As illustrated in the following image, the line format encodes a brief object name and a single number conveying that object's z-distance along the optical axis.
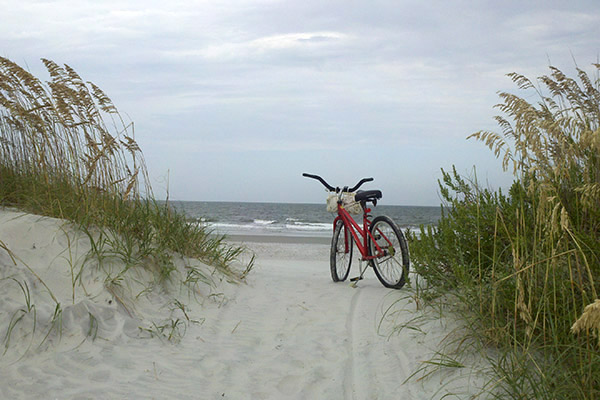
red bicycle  5.37
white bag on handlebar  6.01
